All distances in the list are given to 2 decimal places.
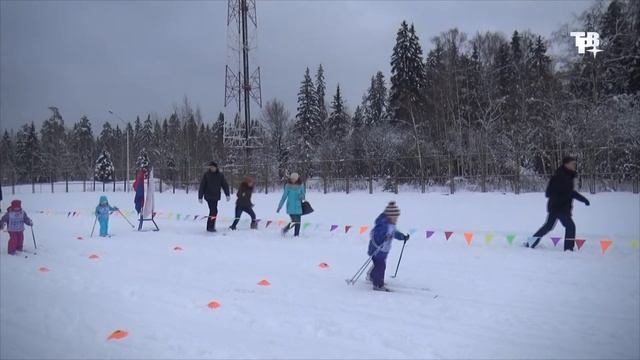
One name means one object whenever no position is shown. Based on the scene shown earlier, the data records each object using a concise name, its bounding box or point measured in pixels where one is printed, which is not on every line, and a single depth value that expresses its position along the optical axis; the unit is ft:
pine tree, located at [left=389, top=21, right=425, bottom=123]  132.92
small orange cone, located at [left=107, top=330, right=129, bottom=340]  16.53
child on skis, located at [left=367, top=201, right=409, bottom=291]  23.40
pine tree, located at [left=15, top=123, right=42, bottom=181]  179.11
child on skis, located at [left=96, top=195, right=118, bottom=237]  45.57
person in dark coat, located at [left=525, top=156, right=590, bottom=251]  31.86
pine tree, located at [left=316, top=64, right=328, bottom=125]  190.19
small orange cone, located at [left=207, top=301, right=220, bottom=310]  20.12
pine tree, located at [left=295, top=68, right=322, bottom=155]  166.50
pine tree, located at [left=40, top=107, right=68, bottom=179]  204.85
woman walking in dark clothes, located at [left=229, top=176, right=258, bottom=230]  47.09
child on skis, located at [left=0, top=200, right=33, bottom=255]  35.22
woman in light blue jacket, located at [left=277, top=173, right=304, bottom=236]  43.73
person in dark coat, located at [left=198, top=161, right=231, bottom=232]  46.68
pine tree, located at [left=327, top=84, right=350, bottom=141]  175.01
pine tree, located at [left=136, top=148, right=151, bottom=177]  212.64
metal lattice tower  97.96
